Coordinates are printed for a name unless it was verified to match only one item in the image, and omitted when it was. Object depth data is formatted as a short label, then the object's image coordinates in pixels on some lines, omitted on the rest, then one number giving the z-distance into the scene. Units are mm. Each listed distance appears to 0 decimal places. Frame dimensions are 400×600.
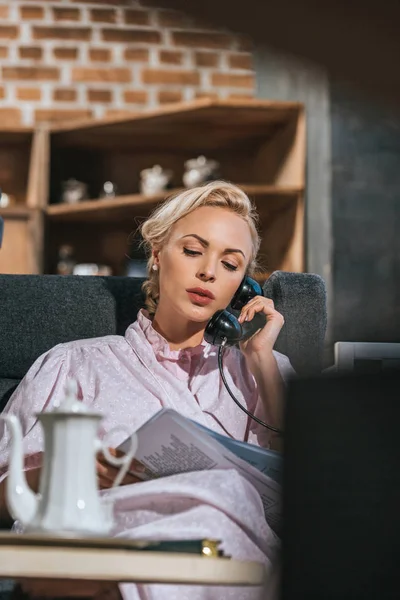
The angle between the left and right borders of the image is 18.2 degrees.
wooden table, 1332
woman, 2610
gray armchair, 3047
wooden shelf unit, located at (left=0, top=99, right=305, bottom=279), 4980
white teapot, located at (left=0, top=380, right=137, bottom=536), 1467
